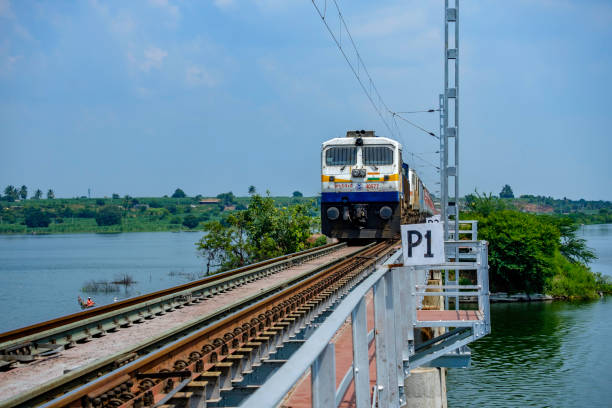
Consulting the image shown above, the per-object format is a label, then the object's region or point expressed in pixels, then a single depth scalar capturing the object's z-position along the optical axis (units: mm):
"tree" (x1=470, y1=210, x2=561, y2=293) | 58000
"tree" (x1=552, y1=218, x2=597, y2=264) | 69312
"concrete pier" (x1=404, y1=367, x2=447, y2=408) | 16375
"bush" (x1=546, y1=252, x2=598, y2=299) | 58281
